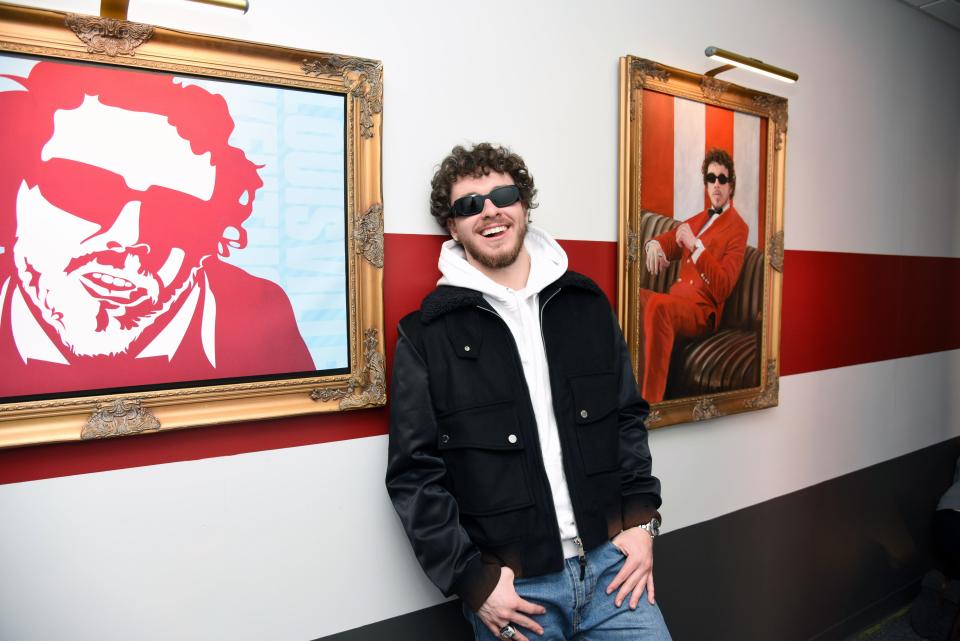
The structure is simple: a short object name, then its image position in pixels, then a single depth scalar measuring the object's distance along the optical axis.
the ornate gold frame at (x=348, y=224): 1.15
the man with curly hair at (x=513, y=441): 1.34
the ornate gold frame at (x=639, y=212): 1.86
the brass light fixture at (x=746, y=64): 1.80
